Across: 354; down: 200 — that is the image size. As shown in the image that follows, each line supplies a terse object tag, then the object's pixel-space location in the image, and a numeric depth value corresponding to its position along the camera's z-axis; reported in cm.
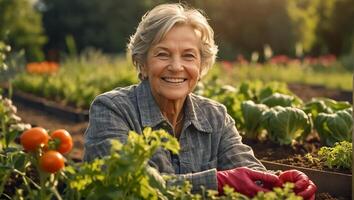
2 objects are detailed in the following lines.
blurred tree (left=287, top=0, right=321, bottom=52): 2639
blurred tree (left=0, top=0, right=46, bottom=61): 1964
